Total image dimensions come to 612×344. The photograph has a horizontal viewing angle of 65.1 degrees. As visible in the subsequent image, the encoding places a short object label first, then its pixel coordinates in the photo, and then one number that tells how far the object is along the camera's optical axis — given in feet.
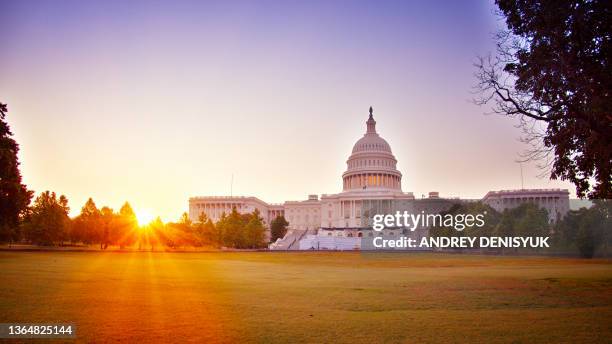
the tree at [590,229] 224.33
